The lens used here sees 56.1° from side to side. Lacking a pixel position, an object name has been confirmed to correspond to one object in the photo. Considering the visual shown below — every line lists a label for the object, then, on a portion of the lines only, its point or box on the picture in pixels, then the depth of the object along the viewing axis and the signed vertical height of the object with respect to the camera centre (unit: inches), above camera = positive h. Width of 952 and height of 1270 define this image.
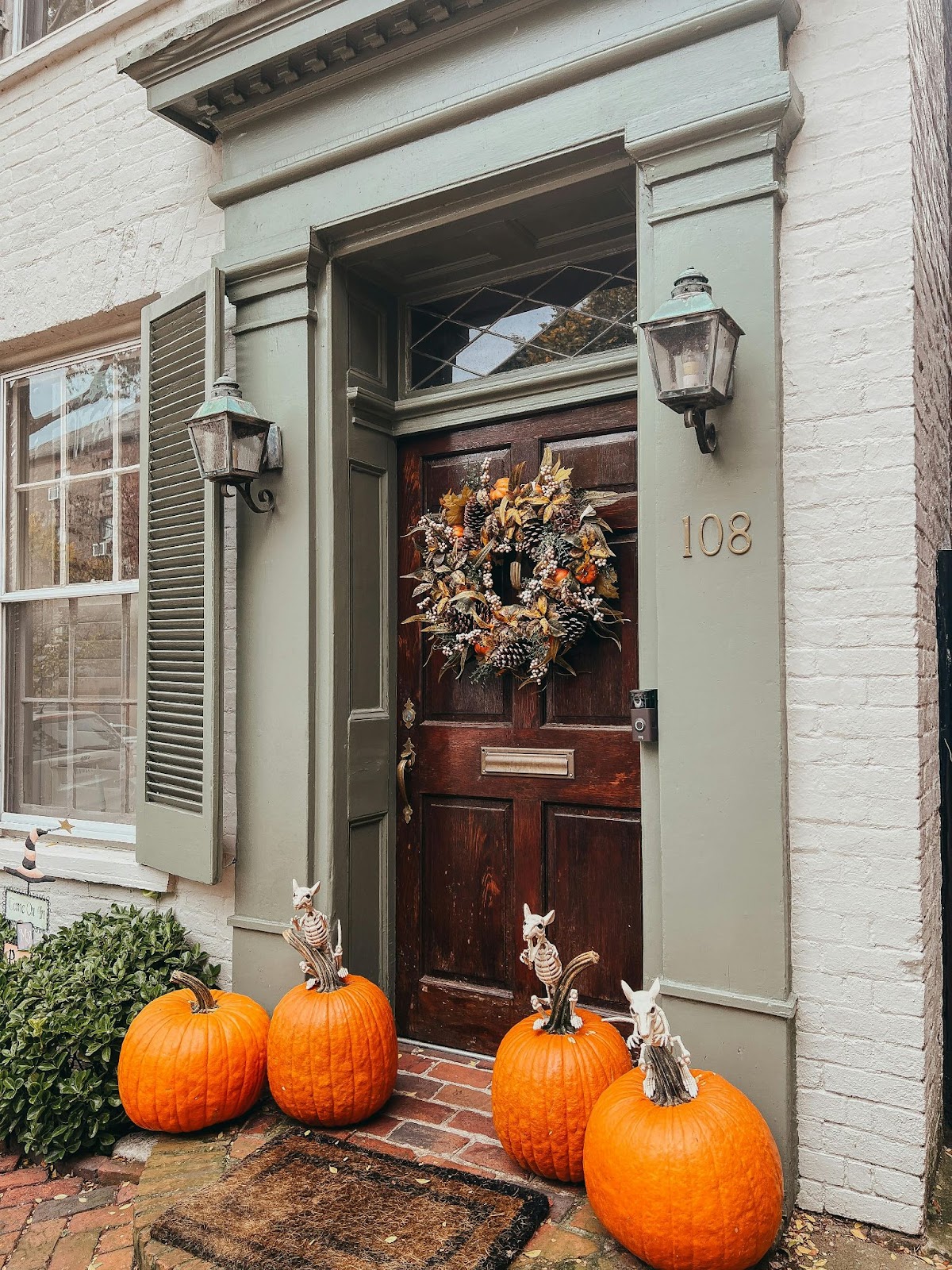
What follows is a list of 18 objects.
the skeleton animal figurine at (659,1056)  82.6 -38.2
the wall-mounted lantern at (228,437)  121.2 +29.4
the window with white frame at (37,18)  174.9 +125.5
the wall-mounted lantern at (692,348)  88.5 +30.4
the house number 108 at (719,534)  95.4 +12.4
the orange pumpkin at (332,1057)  107.8 -49.6
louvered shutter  129.2 +7.0
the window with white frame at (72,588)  160.9 +11.7
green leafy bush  118.1 -51.9
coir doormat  85.7 -58.2
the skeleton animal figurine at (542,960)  99.2 -34.8
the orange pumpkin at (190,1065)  110.0 -51.7
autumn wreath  118.6 +10.7
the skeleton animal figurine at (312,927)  112.0 -34.9
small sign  162.4 -47.7
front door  120.0 -22.7
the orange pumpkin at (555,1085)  94.4 -46.7
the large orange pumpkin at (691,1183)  78.7 -47.8
